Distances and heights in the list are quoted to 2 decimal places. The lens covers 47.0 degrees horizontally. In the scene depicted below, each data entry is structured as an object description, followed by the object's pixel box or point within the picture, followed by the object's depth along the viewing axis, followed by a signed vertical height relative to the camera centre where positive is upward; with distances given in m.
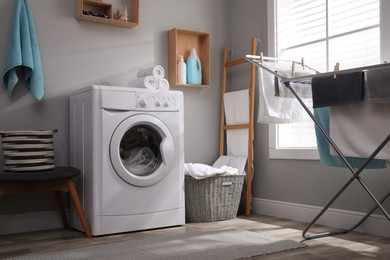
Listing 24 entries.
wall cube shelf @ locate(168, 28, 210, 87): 3.48 +0.64
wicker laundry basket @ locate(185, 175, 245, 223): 3.12 -0.50
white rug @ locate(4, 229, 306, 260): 2.15 -0.62
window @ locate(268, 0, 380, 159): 2.78 +0.59
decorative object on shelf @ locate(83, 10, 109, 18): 3.12 +0.80
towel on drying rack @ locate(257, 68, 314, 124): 2.66 +0.12
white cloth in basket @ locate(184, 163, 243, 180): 3.08 -0.31
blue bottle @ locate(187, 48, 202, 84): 3.58 +0.45
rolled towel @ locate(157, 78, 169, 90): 3.05 +0.29
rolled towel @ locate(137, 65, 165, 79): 3.05 +0.38
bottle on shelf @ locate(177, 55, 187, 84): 3.51 +0.43
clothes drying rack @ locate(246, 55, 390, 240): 2.05 -0.02
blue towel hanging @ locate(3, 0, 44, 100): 2.76 +0.46
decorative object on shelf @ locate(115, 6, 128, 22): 3.26 +0.82
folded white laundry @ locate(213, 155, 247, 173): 3.45 -0.28
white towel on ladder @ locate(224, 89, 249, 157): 3.55 +0.07
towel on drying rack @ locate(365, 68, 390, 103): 2.02 +0.18
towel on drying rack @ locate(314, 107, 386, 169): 2.48 -0.12
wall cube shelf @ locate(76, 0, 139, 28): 3.08 +0.83
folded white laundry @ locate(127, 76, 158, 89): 2.99 +0.30
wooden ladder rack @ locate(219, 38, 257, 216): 3.45 -0.01
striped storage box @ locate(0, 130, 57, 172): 2.54 -0.13
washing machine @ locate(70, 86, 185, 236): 2.69 -0.19
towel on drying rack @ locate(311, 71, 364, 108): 2.12 +0.18
